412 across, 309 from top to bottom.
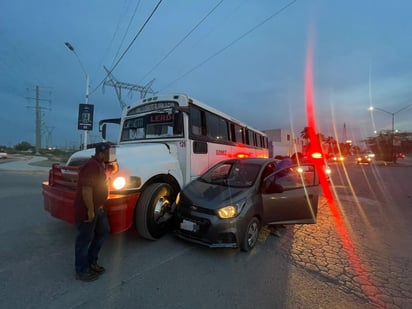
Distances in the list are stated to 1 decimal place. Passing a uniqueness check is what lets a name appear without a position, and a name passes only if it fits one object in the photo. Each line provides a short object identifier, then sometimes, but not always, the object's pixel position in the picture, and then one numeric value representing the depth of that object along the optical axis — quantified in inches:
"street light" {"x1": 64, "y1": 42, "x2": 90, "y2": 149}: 748.6
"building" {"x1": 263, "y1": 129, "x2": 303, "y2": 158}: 1359.5
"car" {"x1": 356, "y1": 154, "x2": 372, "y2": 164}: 1475.0
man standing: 128.0
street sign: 661.3
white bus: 170.4
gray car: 166.7
